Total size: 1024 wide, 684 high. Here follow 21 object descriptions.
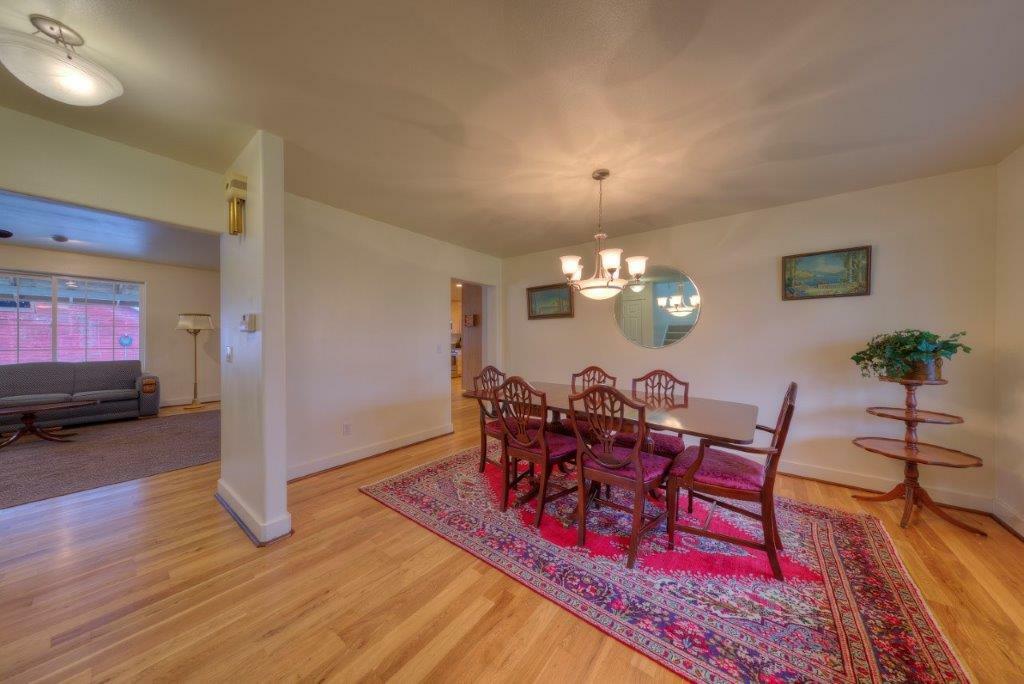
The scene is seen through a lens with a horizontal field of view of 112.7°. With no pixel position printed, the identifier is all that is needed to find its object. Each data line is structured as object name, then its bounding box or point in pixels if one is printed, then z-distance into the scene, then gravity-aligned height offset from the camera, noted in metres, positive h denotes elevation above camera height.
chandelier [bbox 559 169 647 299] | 2.37 +0.49
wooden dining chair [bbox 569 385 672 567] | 1.83 -0.74
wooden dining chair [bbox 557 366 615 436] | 3.07 -0.39
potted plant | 2.18 -0.08
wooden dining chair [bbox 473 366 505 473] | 2.68 -0.61
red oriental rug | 1.30 -1.22
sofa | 4.12 -0.74
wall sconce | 2.13 +0.84
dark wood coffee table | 3.55 -0.98
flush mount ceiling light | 1.20 +0.99
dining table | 1.74 -0.48
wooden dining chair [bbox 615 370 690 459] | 2.36 -0.48
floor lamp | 5.50 +0.12
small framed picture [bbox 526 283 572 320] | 4.33 +0.47
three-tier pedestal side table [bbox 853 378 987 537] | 2.16 -0.73
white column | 2.02 -0.08
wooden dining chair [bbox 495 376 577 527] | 2.20 -0.70
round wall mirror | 3.52 +0.32
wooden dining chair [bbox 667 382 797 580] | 1.73 -0.76
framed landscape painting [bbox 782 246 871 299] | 2.73 +0.56
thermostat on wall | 2.08 +0.07
